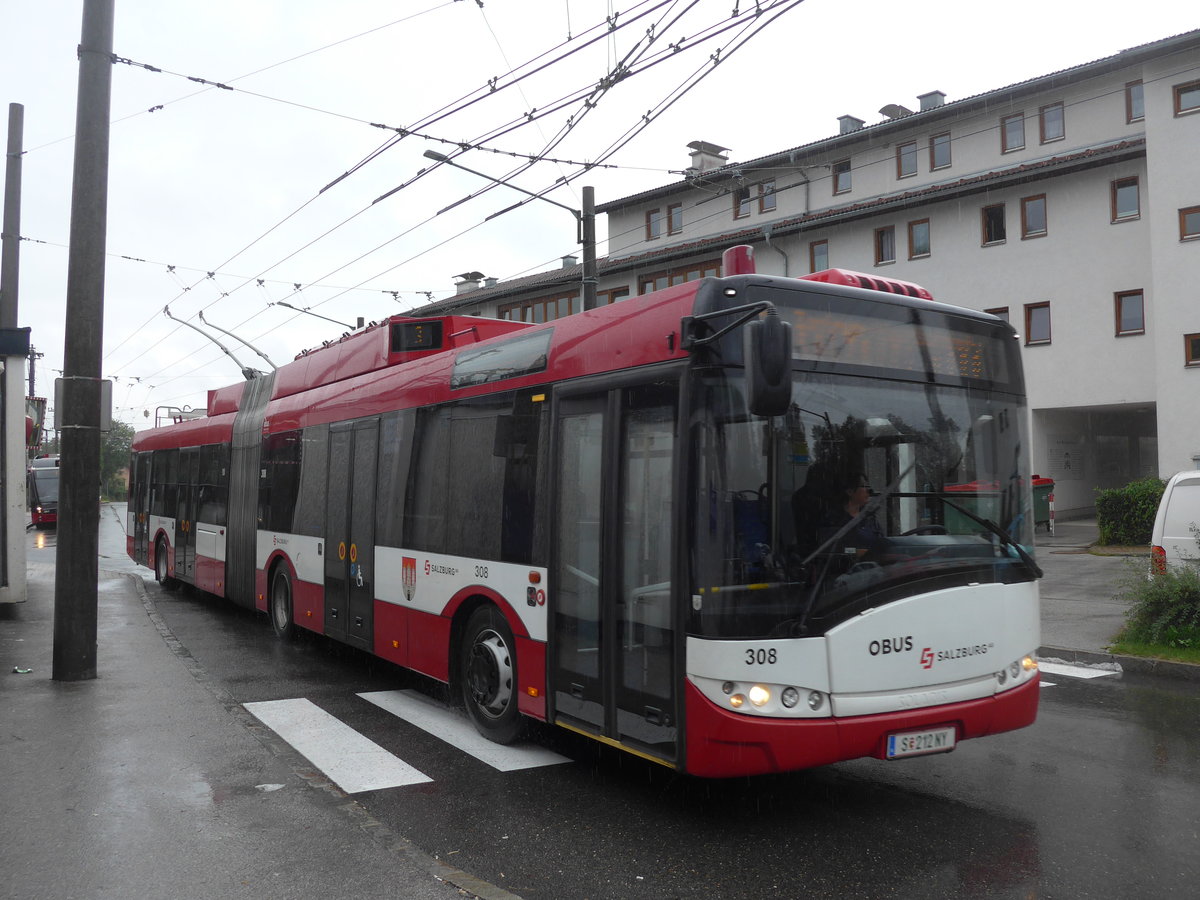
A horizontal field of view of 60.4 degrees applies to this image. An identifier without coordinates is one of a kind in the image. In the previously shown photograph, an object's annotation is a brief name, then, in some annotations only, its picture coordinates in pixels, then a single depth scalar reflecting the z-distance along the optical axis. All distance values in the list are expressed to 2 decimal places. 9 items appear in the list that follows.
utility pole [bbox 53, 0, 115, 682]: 8.87
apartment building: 25.11
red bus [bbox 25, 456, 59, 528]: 42.47
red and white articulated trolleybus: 4.82
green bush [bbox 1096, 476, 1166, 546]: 22.27
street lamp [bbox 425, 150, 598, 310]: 14.52
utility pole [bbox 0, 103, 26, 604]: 11.94
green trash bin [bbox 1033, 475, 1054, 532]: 25.42
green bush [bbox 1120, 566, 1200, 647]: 9.67
